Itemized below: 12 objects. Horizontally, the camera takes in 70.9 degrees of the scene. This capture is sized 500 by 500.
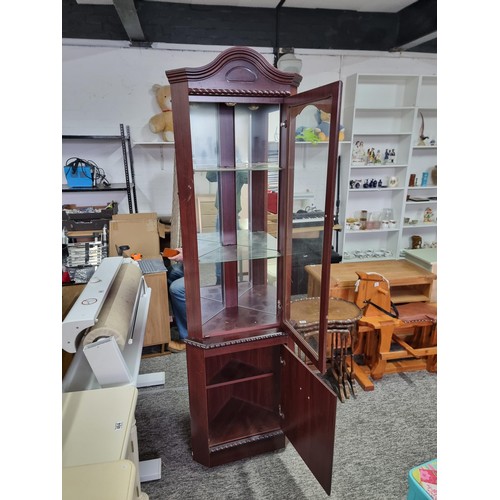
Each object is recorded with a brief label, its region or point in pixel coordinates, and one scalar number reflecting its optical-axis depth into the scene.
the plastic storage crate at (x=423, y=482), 1.22
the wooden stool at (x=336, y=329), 1.75
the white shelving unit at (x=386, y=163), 3.69
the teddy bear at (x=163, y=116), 3.38
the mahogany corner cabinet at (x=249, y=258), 1.37
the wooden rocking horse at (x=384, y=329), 2.53
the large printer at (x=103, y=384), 1.03
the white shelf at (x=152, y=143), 3.36
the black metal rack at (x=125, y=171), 3.29
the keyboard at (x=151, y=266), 2.72
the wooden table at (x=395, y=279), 2.77
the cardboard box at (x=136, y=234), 3.12
